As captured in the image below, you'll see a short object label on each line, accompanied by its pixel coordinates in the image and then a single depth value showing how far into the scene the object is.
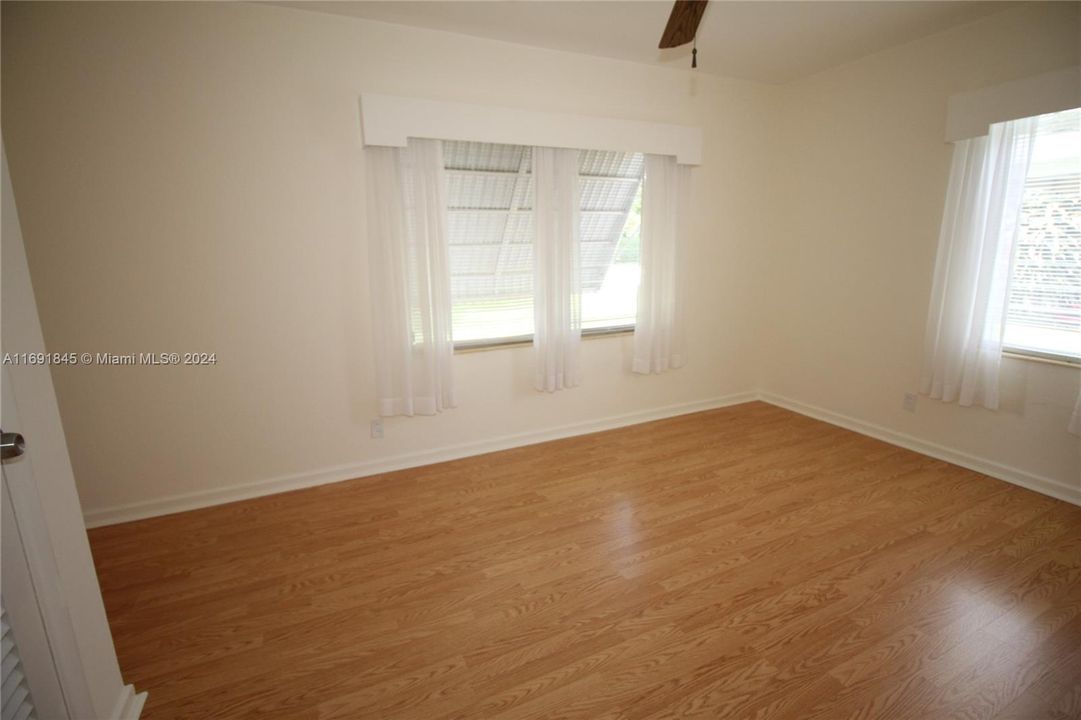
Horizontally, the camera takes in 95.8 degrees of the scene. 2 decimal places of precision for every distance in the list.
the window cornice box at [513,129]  2.63
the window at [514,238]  3.01
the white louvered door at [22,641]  1.10
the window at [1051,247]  2.47
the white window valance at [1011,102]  2.39
